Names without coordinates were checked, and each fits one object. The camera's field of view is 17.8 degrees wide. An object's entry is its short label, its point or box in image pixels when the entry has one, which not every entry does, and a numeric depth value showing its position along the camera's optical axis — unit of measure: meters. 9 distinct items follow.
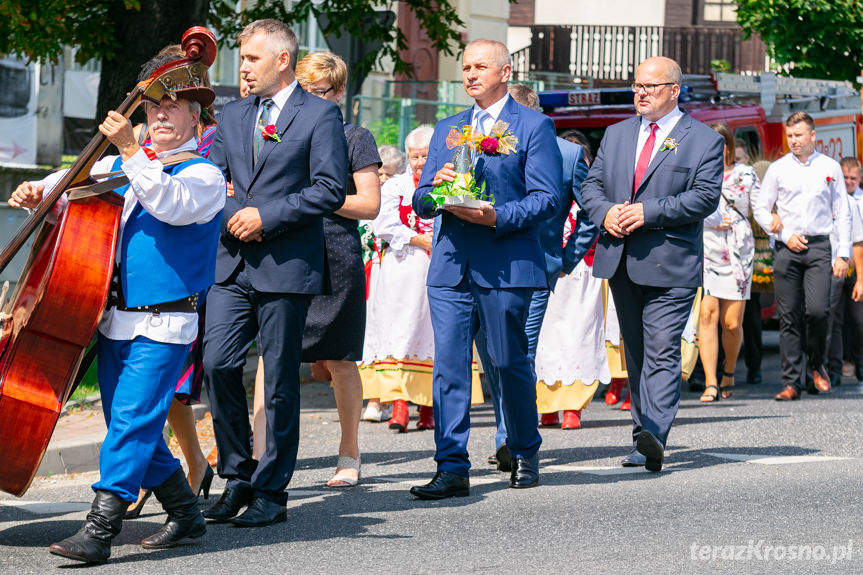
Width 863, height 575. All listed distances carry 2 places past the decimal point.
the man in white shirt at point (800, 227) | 21.62
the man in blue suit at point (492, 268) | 12.85
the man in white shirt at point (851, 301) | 24.15
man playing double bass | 9.79
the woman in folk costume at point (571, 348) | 18.12
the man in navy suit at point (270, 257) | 11.31
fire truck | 24.42
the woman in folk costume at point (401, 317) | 17.76
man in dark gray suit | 14.37
